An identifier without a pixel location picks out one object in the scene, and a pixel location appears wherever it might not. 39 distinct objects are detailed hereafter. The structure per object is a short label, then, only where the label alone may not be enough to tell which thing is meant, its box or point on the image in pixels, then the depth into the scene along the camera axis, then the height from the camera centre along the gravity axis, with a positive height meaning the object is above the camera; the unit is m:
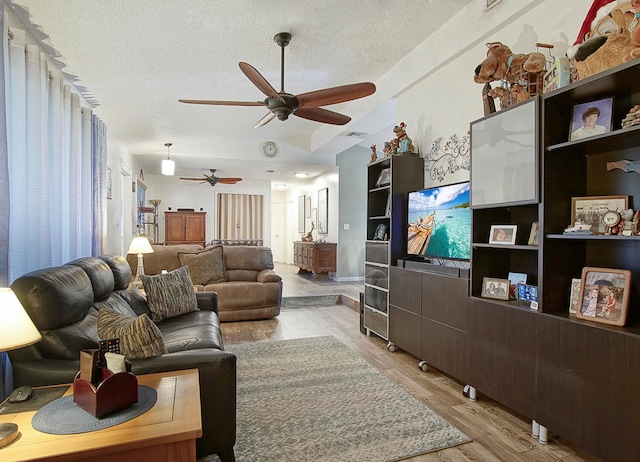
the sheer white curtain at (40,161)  2.19 +0.46
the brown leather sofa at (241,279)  4.77 -0.74
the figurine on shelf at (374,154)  3.98 +0.82
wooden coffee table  1.08 -0.67
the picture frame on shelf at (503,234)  2.27 -0.03
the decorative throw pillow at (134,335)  1.66 -0.51
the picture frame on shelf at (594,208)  1.80 +0.11
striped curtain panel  9.79 +0.29
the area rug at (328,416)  1.91 -1.19
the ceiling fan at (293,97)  2.85 +1.08
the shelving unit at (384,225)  3.53 +0.03
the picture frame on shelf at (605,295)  1.70 -0.32
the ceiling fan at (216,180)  7.76 +1.02
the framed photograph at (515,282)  2.32 -0.34
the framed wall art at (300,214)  10.17 +0.37
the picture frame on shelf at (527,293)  2.17 -0.39
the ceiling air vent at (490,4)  2.55 +1.62
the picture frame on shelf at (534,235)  2.17 -0.04
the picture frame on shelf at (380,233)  3.84 -0.06
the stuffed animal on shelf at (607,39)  1.60 +0.91
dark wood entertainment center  1.62 -0.46
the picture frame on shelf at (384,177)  3.71 +0.53
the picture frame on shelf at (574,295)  1.94 -0.36
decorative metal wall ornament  3.04 +0.65
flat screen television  2.79 +0.05
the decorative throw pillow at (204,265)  4.97 -0.55
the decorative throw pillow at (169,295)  2.97 -0.59
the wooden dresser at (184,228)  8.57 -0.05
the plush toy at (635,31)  1.52 +0.84
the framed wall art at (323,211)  8.18 +0.39
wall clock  6.82 +1.50
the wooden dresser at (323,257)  7.53 -0.62
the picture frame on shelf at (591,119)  1.80 +0.58
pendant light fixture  6.11 +1.01
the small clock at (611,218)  1.73 +0.06
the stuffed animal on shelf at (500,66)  2.21 +1.03
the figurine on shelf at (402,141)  3.60 +0.88
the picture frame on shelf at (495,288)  2.34 -0.40
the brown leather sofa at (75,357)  1.55 -0.60
